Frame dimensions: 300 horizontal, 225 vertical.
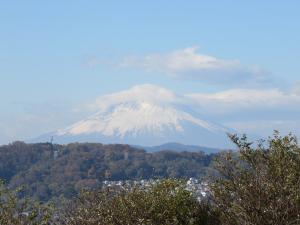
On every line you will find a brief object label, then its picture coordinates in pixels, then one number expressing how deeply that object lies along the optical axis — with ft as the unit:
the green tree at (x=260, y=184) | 74.79
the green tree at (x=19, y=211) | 77.61
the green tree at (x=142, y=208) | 86.94
